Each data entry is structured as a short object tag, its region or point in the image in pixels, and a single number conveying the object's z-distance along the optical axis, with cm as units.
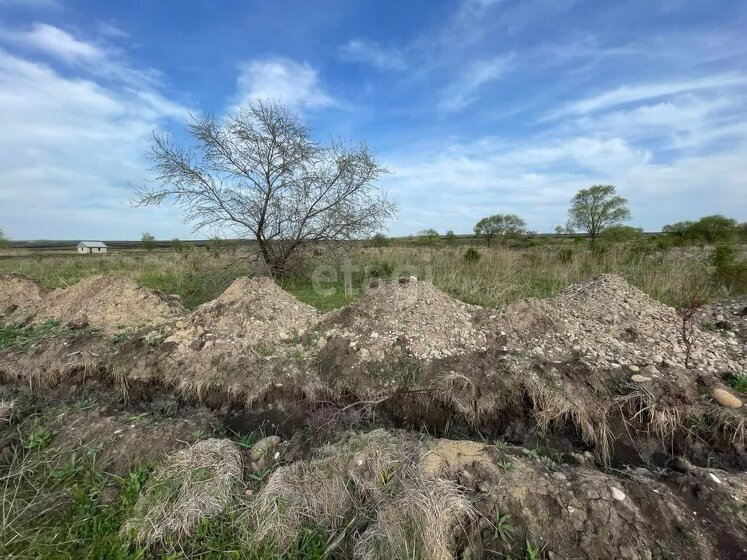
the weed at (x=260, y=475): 274
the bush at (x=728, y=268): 696
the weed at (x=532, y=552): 206
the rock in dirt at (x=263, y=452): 292
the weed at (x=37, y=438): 317
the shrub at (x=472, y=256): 1211
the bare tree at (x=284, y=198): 851
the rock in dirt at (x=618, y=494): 231
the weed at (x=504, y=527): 219
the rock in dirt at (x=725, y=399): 326
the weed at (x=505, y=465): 254
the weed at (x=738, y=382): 348
